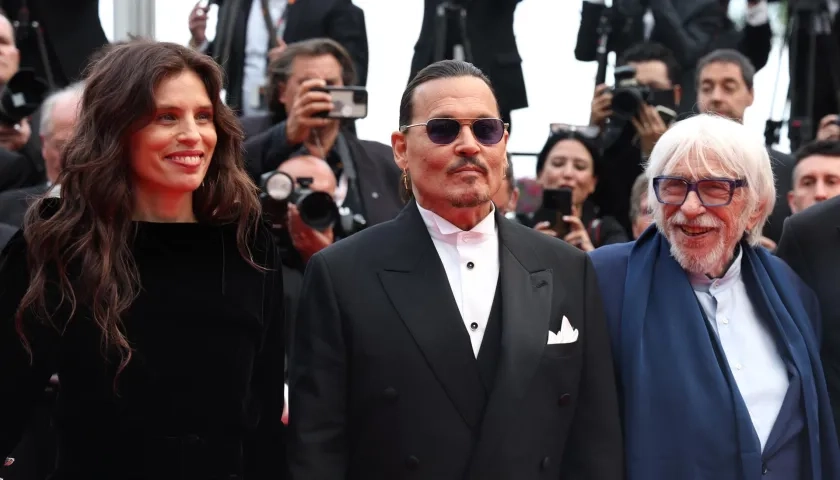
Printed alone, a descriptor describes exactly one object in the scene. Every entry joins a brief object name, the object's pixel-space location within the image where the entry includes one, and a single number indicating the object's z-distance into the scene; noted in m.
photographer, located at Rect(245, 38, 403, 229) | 4.98
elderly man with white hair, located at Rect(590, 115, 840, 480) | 3.10
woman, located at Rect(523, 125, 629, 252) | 5.99
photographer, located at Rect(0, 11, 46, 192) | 4.84
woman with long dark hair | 2.80
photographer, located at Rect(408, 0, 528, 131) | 6.36
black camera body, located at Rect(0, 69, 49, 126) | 5.13
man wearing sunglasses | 2.83
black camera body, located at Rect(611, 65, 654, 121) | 5.99
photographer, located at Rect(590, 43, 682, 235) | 5.98
